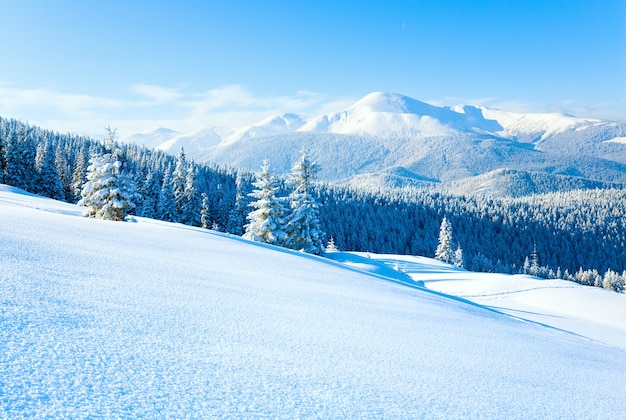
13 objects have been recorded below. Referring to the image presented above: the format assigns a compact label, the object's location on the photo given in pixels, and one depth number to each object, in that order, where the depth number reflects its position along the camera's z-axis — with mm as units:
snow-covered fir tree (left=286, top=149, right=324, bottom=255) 29531
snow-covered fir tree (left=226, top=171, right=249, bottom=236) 55903
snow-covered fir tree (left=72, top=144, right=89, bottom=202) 55128
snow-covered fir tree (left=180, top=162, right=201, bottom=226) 49875
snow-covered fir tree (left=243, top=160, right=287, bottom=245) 27984
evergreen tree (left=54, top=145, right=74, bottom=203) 61594
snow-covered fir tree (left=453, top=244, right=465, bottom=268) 59128
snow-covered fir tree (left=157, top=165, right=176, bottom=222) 51812
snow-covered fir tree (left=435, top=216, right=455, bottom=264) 57156
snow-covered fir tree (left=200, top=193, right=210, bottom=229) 52375
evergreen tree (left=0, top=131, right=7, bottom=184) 47906
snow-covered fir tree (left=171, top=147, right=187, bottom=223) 50812
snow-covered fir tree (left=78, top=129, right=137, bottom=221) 23750
